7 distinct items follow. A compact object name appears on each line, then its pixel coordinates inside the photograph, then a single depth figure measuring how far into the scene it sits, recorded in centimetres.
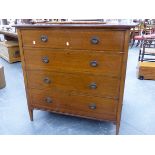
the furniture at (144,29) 626
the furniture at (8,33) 399
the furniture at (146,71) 316
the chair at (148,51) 340
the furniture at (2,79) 288
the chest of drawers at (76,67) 153
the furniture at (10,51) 430
